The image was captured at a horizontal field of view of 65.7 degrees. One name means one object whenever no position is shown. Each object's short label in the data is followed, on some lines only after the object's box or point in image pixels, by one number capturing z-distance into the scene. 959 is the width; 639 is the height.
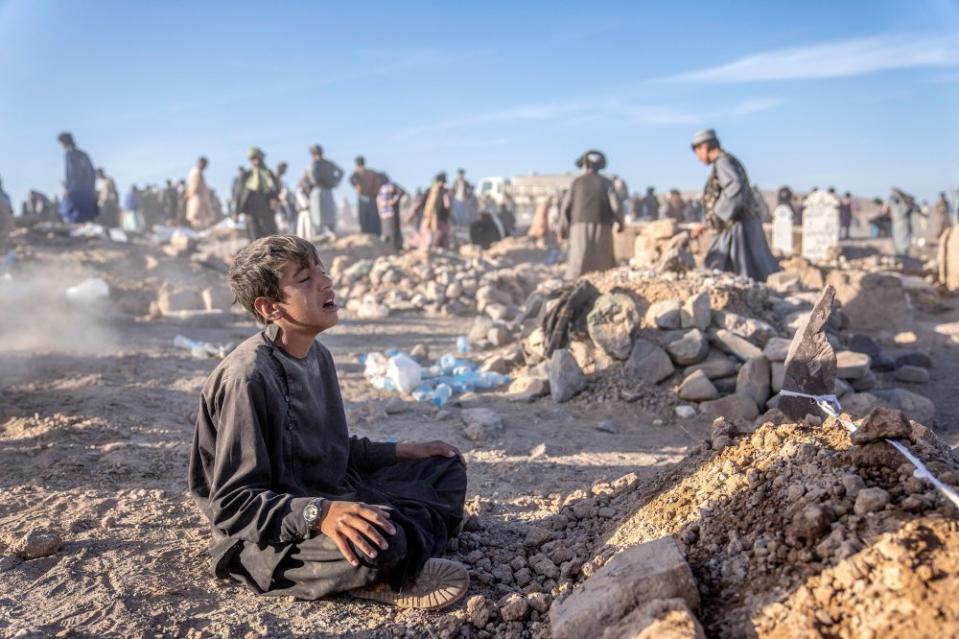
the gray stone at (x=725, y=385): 5.34
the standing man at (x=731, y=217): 6.78
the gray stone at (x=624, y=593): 1.92
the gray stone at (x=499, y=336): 7.40
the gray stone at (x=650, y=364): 5.50
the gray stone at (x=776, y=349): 5.10
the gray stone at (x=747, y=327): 5.69
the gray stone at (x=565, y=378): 5.52
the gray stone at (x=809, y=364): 3.65
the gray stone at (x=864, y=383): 5.32
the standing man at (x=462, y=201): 22.56
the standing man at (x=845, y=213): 21.66
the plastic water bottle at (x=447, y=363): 6.42
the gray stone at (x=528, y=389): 5.61
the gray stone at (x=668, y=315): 5.75
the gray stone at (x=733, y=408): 4.91
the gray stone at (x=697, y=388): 5.21
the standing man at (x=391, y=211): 14.50
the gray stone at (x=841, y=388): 5.02
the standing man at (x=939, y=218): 22.11
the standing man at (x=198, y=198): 15.51
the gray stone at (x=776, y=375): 5.05
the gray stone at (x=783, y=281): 7.58
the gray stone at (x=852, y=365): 5.22
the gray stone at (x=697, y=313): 5.70
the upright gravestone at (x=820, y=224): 13.96
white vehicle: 31.09
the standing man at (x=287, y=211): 18.76
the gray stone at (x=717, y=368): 5.42
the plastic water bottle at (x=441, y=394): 5.57
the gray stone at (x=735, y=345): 5.47
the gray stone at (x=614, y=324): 5.70
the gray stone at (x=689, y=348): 5.48
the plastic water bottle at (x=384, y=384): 6.04
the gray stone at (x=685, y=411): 5.10
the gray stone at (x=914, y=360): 6.21
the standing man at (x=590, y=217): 8.24
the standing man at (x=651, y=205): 23.83
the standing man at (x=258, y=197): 10.87
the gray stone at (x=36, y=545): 2.63
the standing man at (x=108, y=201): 18.55
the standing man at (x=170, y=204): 22.42
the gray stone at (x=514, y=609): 2.25
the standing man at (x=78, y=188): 11.59
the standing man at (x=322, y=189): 14.29
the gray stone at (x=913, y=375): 5.89
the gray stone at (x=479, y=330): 7.63
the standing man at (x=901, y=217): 17.69
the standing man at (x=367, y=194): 14.78
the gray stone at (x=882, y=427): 2.11
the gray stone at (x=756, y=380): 5.03
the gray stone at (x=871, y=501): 1.88
